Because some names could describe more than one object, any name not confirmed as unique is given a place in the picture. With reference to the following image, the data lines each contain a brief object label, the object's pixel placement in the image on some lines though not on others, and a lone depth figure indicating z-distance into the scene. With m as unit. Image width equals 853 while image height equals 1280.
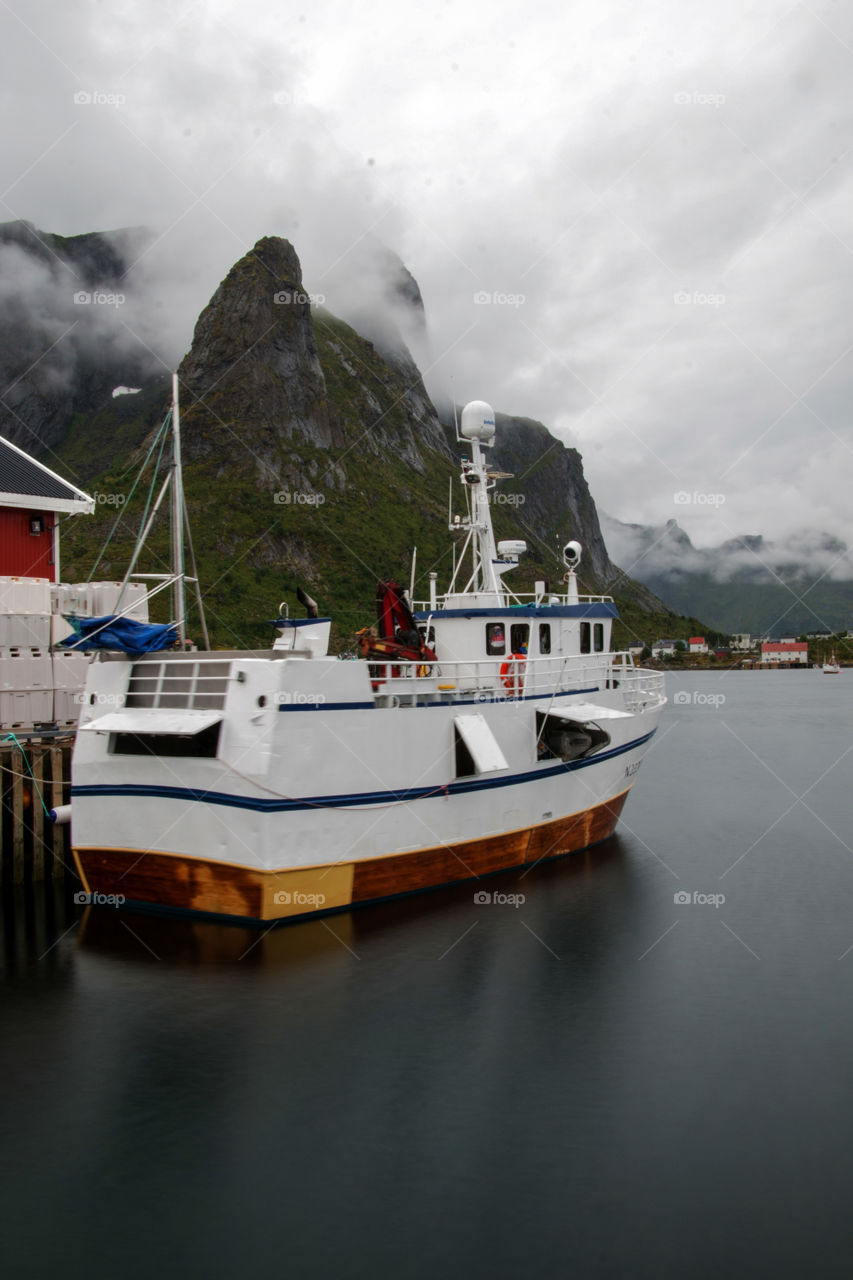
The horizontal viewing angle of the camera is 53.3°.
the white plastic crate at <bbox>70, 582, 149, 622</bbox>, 19.92
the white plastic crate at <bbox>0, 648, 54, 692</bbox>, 17.22
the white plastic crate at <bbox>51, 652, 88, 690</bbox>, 18.09
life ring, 16.52
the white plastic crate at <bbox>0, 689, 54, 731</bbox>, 17.06
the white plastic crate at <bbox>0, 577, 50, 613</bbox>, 19.02
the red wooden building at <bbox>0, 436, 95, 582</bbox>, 21.28
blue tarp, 13.24
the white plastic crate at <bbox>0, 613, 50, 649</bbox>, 18.03
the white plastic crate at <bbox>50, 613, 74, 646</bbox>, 19.00
